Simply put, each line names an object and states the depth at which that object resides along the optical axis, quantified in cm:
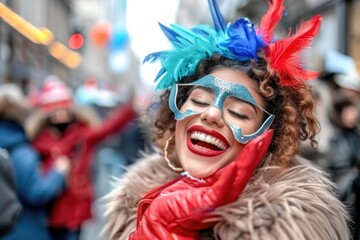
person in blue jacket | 343
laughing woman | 156
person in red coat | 413
